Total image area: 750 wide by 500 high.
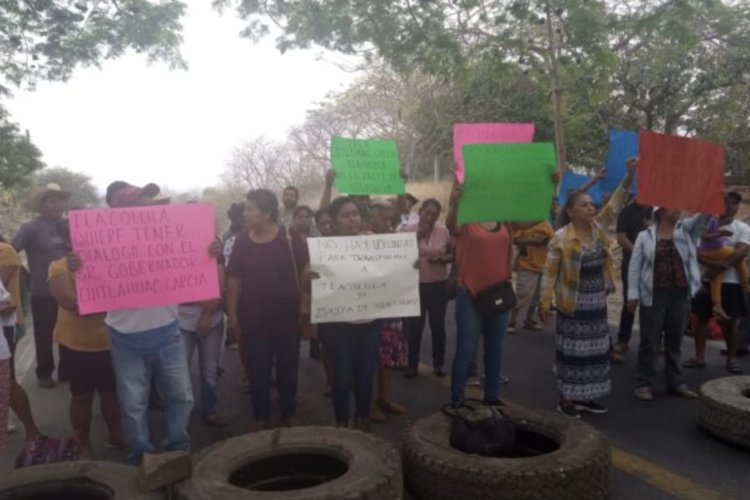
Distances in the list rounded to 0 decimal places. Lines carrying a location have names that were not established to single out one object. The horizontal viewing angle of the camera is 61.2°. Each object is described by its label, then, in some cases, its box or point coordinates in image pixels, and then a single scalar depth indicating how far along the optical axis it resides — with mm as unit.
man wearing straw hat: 5828
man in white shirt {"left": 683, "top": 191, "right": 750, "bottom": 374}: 5887
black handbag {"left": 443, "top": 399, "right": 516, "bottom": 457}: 3574
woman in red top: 4508
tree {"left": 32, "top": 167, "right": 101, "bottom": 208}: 42781
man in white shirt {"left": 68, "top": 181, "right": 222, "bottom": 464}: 3576
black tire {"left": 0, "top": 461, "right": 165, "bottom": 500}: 2957
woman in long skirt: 4680
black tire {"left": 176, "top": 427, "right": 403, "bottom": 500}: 2761
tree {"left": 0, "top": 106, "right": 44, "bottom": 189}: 16305
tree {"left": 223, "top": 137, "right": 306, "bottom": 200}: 30281
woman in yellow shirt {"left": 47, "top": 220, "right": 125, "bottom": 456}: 4117
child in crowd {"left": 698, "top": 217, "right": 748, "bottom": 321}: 5891
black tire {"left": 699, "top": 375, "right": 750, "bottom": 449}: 4066
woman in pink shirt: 5910
